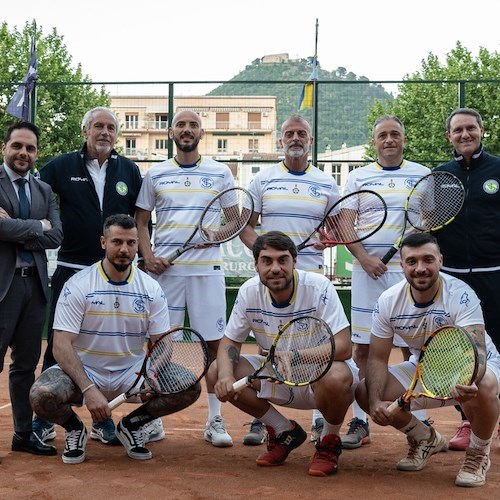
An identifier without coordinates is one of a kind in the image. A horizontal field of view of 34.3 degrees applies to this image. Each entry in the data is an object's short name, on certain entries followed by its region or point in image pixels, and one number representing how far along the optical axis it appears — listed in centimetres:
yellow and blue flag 1184
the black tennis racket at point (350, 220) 556
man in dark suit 490
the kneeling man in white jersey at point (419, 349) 434
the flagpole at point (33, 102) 1195
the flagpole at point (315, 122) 1179
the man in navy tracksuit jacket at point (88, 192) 554
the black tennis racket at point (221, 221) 568
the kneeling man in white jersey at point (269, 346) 457
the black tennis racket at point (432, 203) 530
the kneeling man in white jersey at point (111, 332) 485
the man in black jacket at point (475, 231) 530
